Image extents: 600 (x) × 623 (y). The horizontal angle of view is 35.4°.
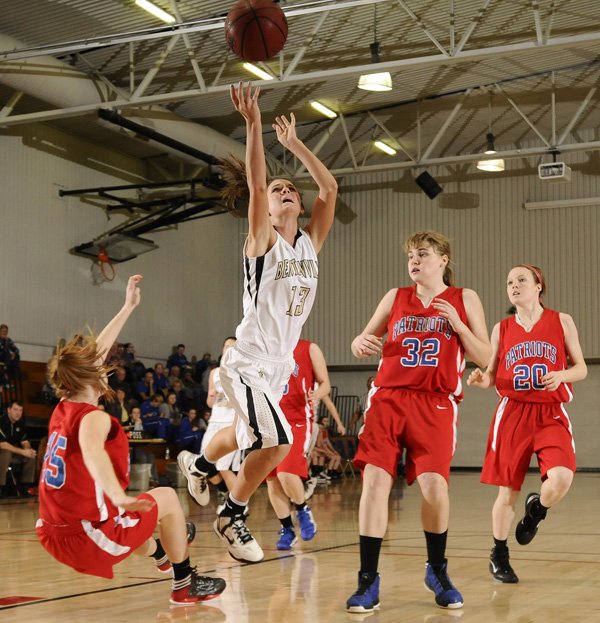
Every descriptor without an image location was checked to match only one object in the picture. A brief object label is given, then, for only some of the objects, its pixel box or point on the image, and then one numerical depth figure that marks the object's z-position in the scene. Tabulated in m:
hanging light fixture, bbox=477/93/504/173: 19.37
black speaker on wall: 19.92
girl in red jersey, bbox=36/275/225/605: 3.76
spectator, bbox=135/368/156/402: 17.27
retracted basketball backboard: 18.86
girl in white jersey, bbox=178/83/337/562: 4.50
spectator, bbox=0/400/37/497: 12.67
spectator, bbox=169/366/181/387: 18.66
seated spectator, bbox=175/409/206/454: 16.19
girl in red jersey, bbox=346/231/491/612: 4.28
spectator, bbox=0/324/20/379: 15.57
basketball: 6.74
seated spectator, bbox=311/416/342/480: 16.73
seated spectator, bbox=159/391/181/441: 16.33
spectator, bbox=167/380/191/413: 18.36
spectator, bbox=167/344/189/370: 20.23
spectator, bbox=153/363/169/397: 18.16
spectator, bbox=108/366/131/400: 16.41
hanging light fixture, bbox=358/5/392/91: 14.43
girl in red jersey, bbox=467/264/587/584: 5.07
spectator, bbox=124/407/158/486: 14.28
